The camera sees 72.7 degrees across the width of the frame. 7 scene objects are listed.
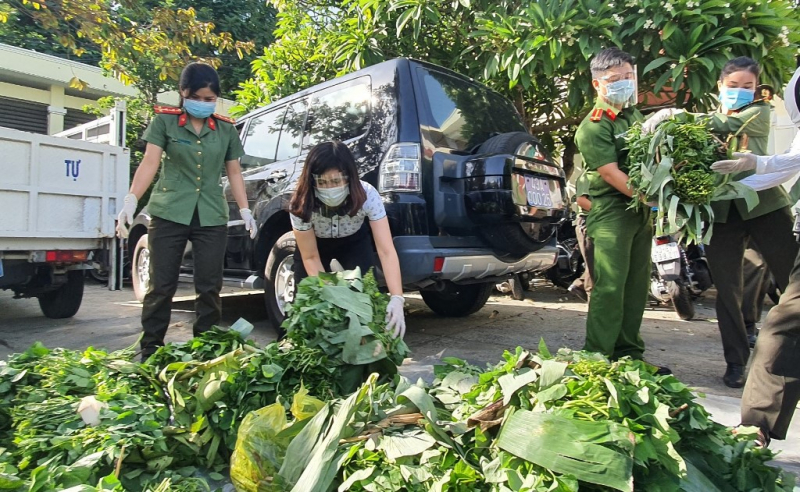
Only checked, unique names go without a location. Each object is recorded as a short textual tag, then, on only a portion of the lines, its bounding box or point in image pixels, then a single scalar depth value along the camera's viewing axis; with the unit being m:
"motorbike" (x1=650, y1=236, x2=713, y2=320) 5.18
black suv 3.60
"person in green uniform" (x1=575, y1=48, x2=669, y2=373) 3.06
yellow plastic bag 1.68
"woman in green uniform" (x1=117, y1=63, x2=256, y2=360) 3.37
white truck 4.91
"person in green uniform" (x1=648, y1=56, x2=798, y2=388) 3.12
